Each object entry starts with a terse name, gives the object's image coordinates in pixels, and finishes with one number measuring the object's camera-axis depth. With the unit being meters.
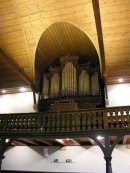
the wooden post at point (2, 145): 7.29
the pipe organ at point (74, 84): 8.86
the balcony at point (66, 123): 6.54
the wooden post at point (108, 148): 6.23
